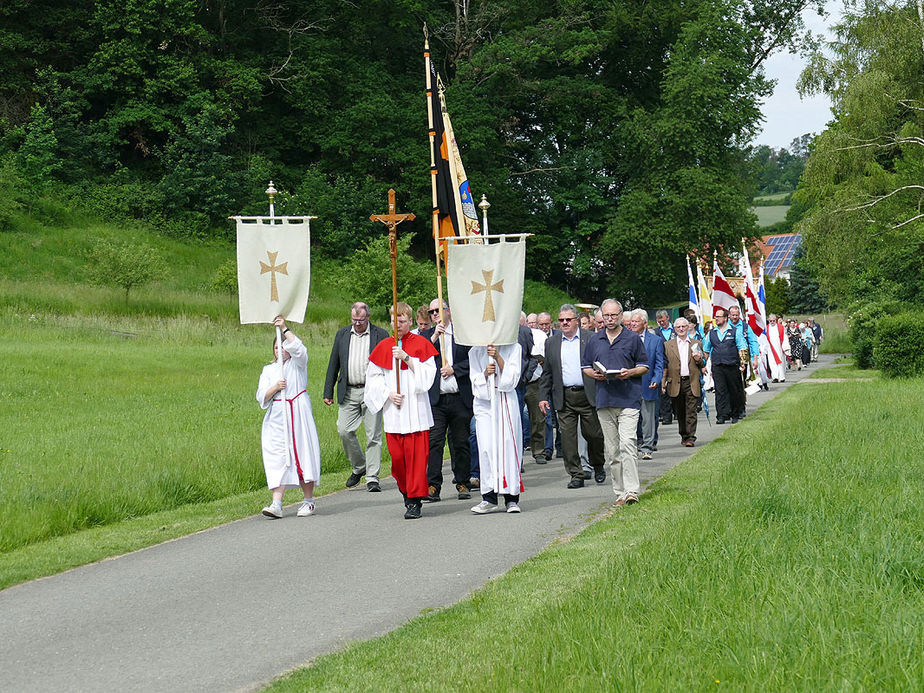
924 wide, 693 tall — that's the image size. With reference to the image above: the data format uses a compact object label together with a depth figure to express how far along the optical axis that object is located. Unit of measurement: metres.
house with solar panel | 131.32
